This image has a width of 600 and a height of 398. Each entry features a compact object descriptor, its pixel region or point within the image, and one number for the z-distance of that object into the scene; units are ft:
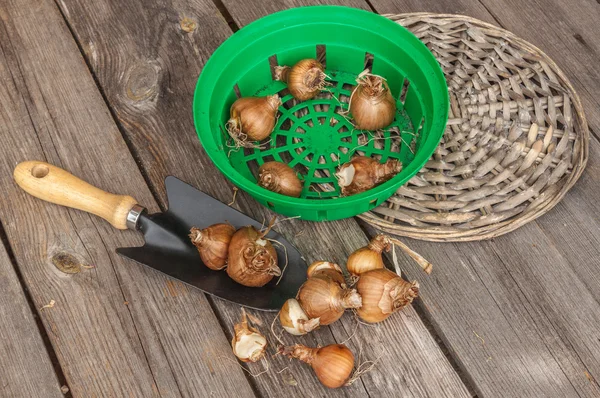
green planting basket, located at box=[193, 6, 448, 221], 3.76
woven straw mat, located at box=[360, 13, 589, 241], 3.83
